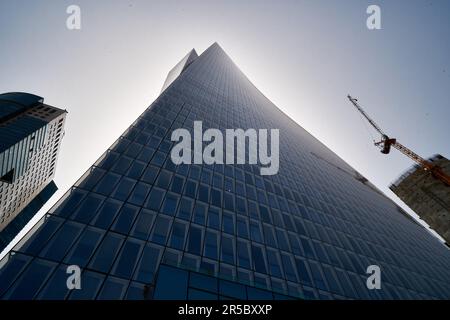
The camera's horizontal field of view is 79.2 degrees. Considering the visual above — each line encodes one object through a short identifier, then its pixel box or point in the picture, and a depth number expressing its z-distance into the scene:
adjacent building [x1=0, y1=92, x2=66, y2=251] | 101.38
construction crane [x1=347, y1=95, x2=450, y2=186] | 70.25
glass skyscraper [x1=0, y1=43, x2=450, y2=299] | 16.28
